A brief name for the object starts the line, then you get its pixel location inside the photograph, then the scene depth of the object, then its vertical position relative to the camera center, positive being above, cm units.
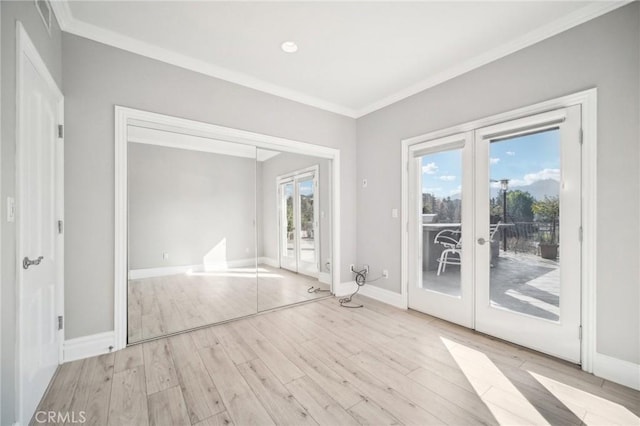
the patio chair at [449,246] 297 -41
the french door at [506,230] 221 -19
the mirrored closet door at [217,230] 276 -26
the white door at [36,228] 147 -12
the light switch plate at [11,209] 135 +1
